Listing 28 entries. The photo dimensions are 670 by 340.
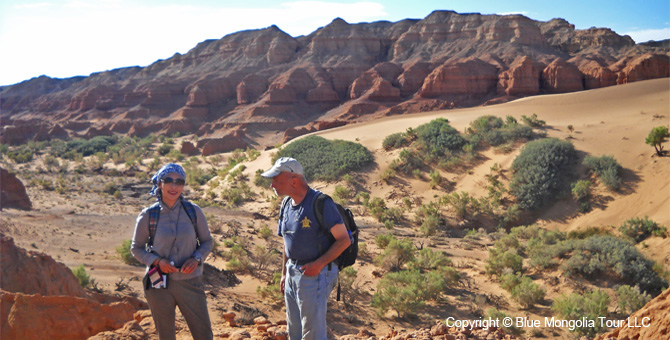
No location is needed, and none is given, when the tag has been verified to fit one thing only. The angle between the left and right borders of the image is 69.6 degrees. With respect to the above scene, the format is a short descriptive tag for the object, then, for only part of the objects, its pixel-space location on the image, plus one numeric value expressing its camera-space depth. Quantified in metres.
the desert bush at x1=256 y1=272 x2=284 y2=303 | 9.05
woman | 3.95
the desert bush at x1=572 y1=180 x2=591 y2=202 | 17.39
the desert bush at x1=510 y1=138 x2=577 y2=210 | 18.14
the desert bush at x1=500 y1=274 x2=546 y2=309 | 9.36
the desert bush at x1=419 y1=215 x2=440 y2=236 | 16.33
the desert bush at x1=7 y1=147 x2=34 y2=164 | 39.72
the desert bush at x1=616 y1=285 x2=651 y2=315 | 8.72
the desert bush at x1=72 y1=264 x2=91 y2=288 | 8.10
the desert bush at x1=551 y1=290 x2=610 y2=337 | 8.00
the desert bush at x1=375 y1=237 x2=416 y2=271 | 11.62
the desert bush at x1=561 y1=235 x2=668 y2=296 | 10.08
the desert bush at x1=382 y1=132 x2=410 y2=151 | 24.88
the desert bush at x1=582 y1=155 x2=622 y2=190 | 17.20
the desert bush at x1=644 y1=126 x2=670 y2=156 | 17.95
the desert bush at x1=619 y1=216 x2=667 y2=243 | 13.23
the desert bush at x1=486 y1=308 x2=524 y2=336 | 8.00
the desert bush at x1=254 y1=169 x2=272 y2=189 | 23.16
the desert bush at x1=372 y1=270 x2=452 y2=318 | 8.87
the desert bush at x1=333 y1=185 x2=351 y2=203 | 20.25
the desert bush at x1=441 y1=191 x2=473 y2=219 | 18.08
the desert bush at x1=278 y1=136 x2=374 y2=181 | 23.25
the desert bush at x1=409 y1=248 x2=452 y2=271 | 11.65
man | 3.83
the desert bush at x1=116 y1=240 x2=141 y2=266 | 10.66
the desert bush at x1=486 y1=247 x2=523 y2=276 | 11.29
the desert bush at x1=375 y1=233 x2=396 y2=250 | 13.71
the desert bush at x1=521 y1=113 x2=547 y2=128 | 24.55
